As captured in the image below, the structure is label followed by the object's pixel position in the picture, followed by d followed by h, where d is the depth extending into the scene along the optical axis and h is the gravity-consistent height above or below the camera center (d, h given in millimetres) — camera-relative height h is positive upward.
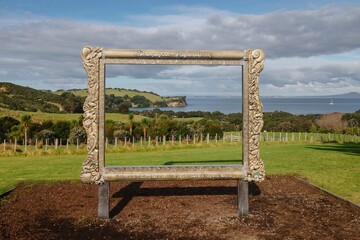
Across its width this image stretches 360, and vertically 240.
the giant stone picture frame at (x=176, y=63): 7660 +307
